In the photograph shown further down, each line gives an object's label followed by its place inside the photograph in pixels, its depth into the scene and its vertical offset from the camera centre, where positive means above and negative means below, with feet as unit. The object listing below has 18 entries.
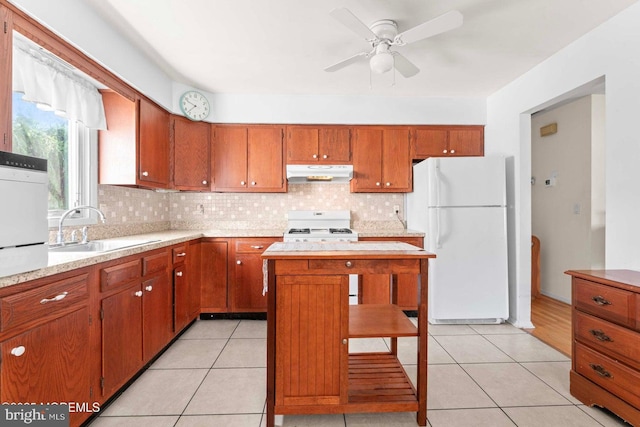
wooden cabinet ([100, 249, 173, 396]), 5.93 -2.26
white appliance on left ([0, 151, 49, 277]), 3.84 +0.00
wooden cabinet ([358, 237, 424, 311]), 10.75 -2.53
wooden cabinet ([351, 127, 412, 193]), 11.93 +2.10
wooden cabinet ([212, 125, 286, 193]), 11.75 +2.14
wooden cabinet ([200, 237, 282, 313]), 10.71 -2.14
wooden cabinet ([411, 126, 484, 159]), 12.00 +2.85
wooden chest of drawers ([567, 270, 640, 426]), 5.15 -2.30
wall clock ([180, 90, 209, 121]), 10.96 +3.94
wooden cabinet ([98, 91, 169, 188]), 8.69 +2.03
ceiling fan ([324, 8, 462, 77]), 5.70 +3.67
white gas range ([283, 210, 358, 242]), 12.40 -0.25
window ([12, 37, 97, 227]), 6.64 +1.59
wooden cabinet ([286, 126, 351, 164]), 11.79 +2.66
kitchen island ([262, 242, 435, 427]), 5.29 -1.99
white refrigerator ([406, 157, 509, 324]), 10.14 -0.86
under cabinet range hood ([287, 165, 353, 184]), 11.21 +1.57
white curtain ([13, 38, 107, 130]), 6.02 +2.81
